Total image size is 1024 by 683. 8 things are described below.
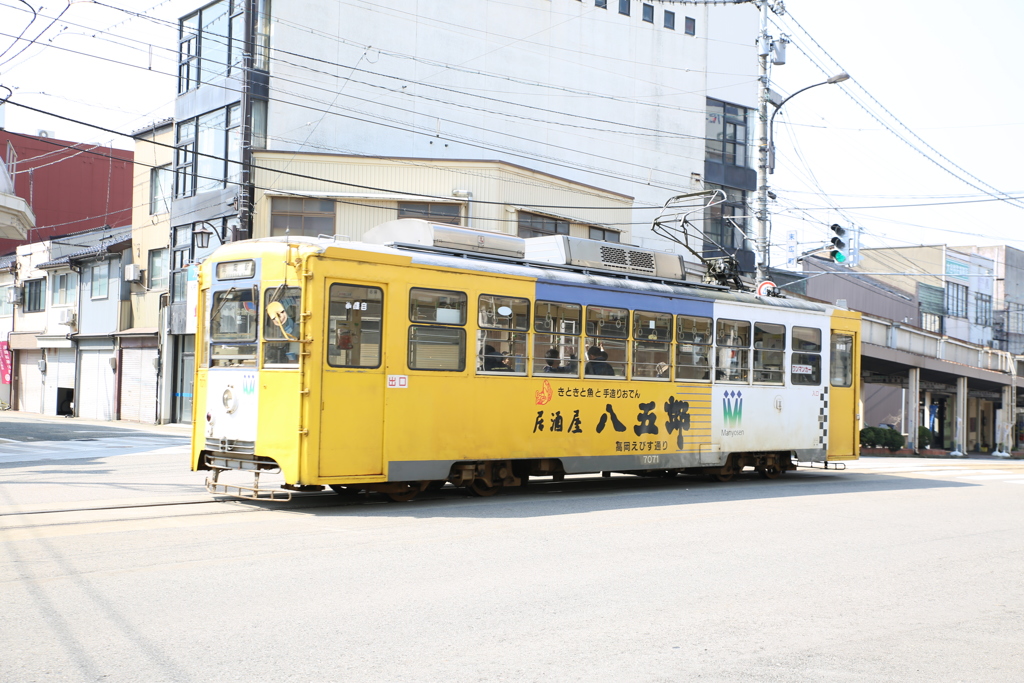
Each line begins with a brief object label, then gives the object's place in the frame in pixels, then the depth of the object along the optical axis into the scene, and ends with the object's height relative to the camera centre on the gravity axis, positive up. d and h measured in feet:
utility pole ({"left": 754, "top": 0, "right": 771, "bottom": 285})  77.71 +19.45
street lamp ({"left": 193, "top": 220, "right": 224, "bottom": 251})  86.94 +12.90
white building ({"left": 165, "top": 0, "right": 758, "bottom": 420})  94.79 +32.18
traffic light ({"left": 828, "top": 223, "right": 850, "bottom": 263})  80.07 +12.30
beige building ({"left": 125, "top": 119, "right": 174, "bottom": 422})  105.70 +10.70
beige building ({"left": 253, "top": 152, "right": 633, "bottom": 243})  91.97 +18.48
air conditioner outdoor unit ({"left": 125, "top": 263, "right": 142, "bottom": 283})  108.99 +11.80
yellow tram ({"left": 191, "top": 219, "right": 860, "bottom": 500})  35.83 +0.93
